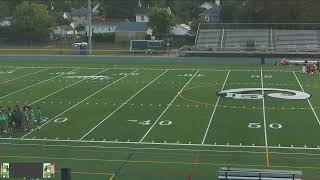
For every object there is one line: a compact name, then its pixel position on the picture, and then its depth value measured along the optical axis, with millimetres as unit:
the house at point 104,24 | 94062
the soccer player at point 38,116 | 21777
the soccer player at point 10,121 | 21219
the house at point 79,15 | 113856
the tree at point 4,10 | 94500
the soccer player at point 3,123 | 20859
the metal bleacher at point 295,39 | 54288
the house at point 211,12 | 97744
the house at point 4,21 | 83956
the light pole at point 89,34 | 53034
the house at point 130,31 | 76125
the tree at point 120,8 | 103938
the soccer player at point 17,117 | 21062
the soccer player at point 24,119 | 20984
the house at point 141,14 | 100438
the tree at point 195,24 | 71812
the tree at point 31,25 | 70000
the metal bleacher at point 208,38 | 55875
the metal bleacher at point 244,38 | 55750
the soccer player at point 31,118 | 21297
